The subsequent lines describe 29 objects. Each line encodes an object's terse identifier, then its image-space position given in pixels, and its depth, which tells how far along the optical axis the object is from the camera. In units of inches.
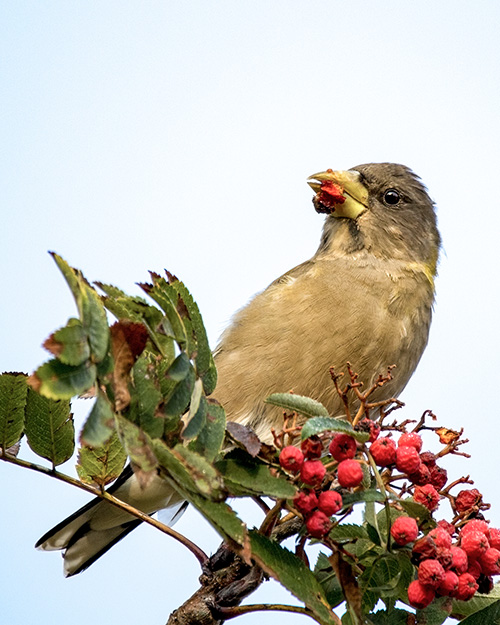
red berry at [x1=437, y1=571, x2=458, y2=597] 161.6
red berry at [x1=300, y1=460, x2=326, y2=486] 161.6
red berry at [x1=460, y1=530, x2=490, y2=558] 170.1
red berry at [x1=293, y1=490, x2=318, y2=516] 161.6
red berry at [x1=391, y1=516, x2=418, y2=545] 162.4
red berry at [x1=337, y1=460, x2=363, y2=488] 164.2
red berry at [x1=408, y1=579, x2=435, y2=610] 163.3
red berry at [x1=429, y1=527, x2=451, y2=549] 164.2
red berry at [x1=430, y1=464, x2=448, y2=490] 179.0
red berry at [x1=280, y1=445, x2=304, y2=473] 163.2
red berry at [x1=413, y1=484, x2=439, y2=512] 173.6
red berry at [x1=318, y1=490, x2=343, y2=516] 159.5
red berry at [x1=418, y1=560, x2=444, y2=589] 159.0
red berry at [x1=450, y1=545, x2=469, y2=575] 164.4
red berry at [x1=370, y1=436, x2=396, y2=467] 169.3
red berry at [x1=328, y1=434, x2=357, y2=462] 167.0
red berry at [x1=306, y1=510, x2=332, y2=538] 158.7
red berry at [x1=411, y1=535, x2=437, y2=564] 161.6
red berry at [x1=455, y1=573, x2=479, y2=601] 167.3
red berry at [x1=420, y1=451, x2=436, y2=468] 177.3
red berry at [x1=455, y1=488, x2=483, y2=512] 176.9
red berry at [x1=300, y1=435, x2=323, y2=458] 163.3
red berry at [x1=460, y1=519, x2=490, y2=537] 173.9
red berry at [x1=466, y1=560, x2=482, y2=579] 173.0
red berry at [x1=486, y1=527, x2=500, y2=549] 177.3
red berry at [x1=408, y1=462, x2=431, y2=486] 172.9
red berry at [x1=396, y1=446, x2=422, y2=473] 170.7
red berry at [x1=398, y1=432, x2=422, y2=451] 173.2
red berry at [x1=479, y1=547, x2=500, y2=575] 172.7
